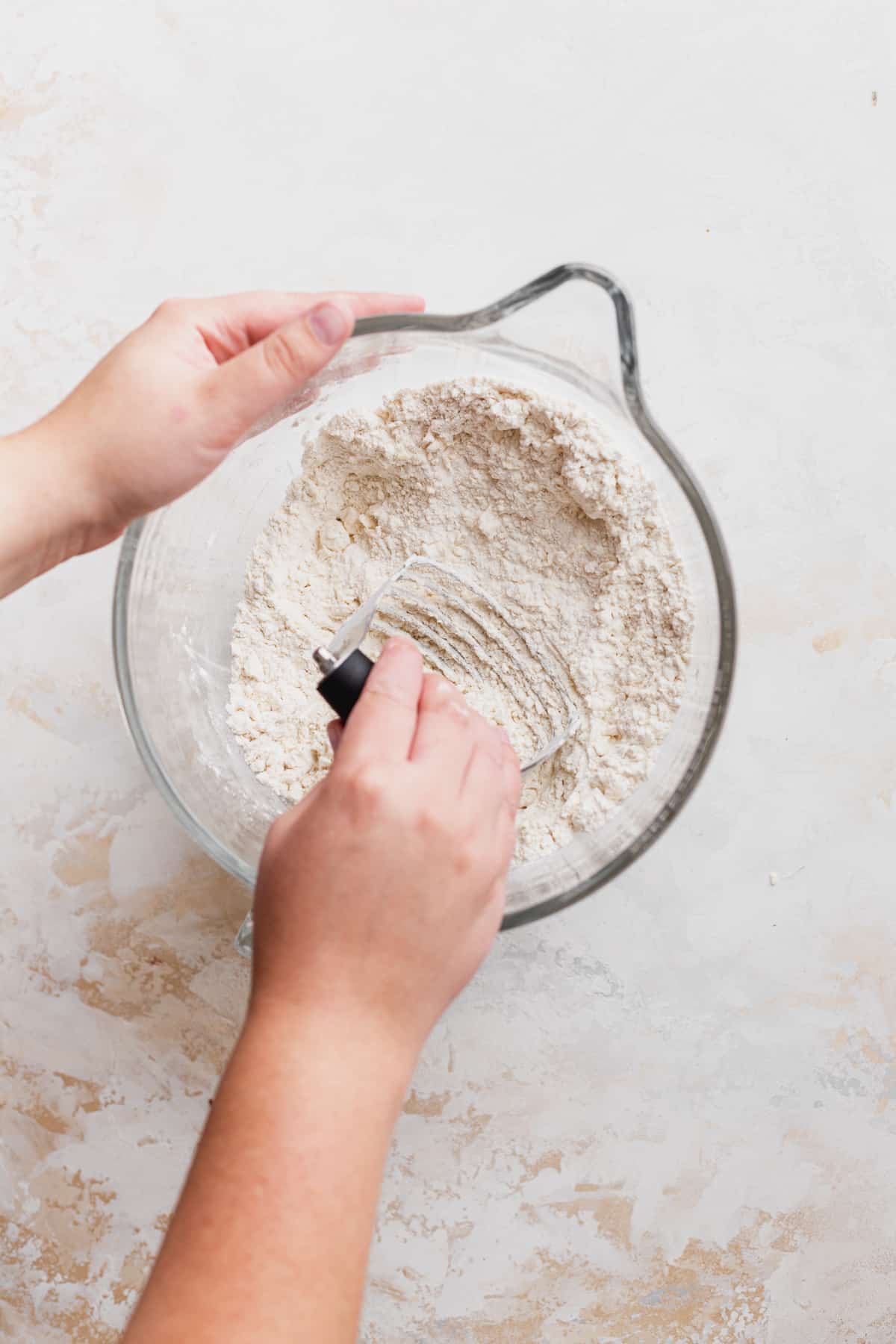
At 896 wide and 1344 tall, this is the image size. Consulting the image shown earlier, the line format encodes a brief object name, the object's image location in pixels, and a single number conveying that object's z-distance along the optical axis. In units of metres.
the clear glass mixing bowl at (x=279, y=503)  0.76
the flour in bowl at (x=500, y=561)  0.86
